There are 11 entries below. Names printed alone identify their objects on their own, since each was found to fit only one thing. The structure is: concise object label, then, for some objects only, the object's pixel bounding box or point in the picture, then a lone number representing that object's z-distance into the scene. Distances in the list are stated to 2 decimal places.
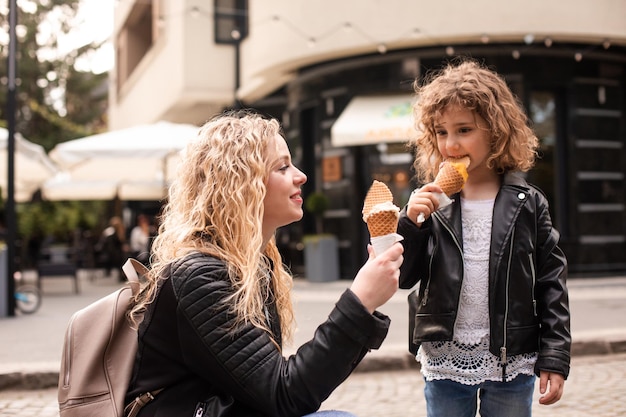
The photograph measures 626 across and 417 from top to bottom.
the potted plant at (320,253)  14.59
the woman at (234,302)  1.85
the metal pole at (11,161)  9.79
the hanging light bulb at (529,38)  13.12
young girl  2.61
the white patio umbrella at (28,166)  12.98
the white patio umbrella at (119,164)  12.55
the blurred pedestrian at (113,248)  17.97
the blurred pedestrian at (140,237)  15.69
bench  12.88
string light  13.39
